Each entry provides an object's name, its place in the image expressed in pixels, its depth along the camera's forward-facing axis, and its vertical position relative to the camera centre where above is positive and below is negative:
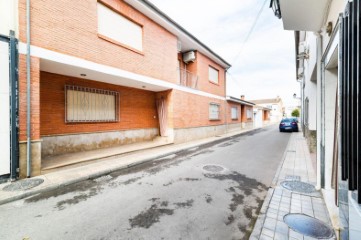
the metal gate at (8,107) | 4.53 +0.30
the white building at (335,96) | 1.73 +0.31
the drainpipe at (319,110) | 3.85 +0.19
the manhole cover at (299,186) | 4.15 -1.62
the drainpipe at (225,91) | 18.27 +2.75
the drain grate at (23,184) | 4.23 -1.60
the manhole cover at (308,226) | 2.64 -1.65
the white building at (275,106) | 49.43 +4.00
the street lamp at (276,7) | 3.23 +2.07
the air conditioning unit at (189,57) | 13.18 +4.57
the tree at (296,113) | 48.56 +1.60
